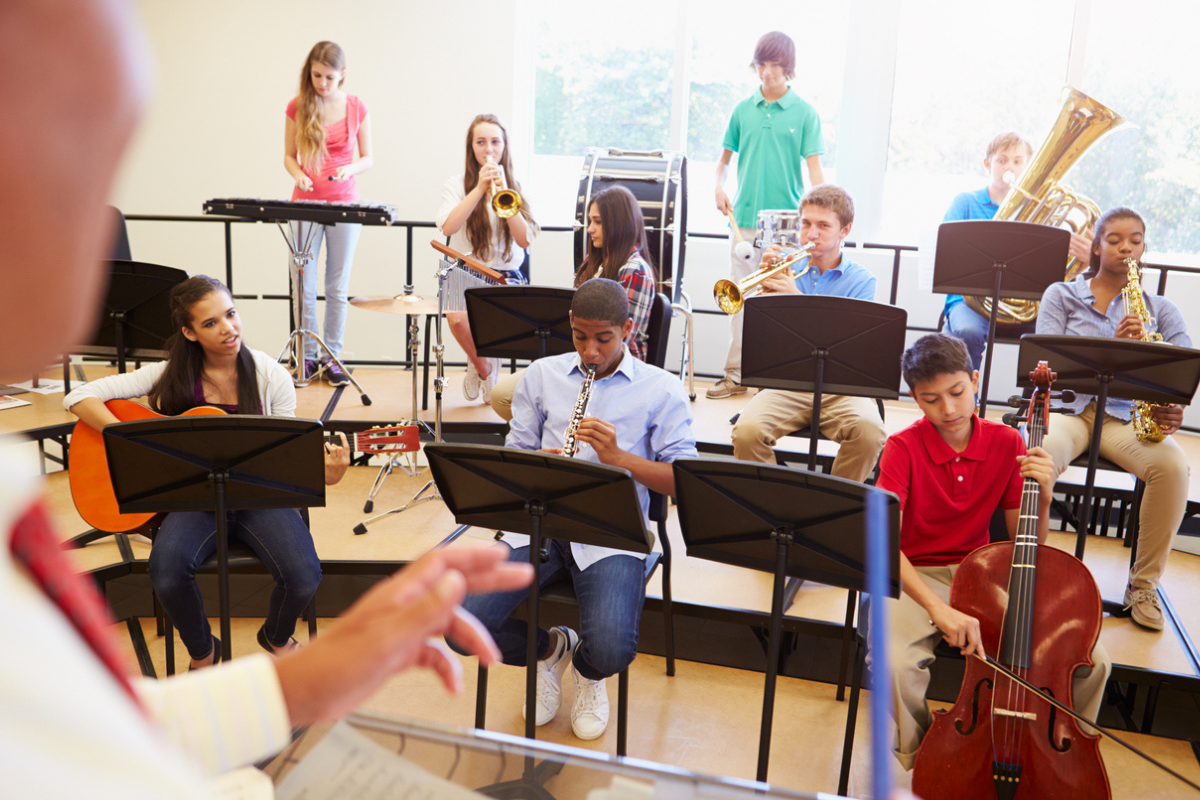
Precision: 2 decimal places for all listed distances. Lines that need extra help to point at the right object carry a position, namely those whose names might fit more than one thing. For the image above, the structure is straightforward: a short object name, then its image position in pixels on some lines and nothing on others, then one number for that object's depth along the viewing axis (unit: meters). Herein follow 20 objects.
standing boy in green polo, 5.33
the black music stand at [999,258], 3.59
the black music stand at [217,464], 2.38
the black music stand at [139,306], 3.70
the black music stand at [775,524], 2.06
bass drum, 4.89
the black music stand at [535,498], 2.21
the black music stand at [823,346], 3.07
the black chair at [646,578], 2.64
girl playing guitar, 2.82
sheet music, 0.67
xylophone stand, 4.71
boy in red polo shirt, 2.71
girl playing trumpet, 4.53
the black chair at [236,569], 2.91
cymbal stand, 4.09
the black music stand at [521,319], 3.63
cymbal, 4.05
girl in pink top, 4.81
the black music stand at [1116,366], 2.85
